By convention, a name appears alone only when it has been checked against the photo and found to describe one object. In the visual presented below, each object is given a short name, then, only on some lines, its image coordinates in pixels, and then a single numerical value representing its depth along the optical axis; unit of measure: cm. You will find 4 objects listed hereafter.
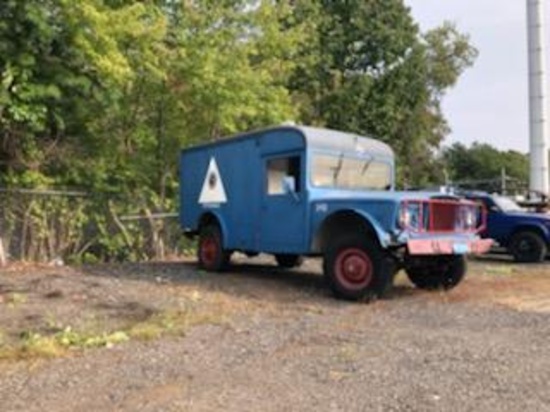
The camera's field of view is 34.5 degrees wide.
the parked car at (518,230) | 1948
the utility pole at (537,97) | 2873
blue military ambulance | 1187
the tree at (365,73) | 3394
